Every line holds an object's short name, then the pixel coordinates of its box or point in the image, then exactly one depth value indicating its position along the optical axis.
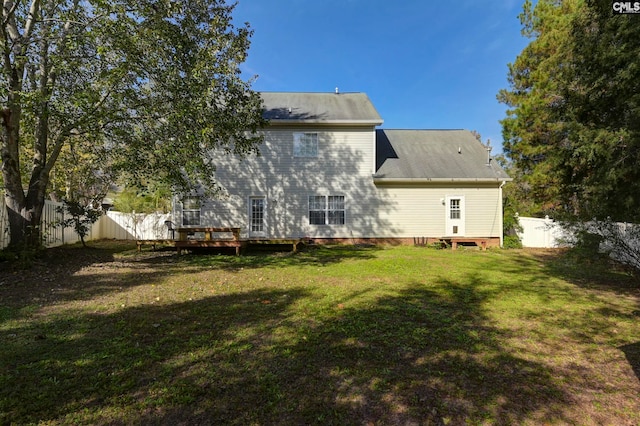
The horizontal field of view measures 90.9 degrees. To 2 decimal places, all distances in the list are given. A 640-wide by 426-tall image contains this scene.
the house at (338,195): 13.90
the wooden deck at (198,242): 10.82
